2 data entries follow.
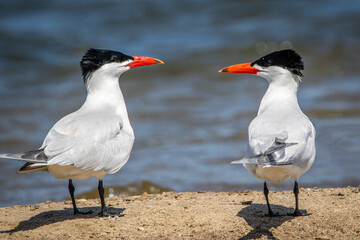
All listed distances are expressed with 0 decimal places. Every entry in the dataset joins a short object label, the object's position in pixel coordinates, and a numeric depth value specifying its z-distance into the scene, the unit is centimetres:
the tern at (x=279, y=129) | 847
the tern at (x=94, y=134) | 894
